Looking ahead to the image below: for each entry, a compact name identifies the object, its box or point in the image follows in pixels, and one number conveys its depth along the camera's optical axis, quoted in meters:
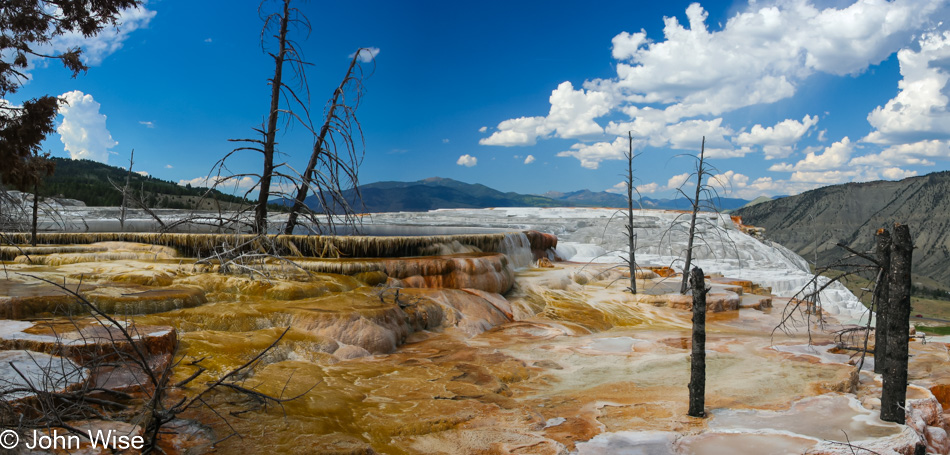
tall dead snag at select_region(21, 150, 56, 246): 7.73
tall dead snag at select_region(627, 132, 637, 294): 14.95
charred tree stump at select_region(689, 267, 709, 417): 5.39
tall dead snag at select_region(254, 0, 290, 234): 9.24
